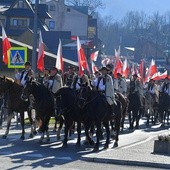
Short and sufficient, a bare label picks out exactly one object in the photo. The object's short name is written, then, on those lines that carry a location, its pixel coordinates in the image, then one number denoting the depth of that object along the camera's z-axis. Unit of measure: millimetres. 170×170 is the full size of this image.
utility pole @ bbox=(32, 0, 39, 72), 27969
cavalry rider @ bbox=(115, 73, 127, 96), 28375
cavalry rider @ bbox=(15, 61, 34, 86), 22500
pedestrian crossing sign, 26469
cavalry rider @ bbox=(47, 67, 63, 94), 22344
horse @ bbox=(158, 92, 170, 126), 30984
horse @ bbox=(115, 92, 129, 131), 22561
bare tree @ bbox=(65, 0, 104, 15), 119700
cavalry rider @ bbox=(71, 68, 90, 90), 20625
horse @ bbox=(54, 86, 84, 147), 19906
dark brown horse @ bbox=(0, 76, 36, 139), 21656
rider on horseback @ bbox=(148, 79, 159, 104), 31125
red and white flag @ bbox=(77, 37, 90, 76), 26688
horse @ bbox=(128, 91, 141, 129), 28250
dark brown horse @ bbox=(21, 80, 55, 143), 20483
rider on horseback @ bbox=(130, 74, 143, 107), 28359
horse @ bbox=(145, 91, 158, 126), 31291
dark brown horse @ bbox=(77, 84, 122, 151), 19484
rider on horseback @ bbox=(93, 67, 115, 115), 19719
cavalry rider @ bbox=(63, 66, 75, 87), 25481
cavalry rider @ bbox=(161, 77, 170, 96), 31048
